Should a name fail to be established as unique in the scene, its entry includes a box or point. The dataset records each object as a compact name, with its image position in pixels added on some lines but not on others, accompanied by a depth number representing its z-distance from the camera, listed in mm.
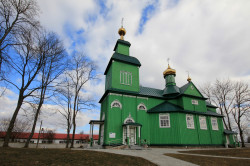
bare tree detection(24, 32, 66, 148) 13727
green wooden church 18188
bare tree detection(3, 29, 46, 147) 9333
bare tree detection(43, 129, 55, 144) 45500
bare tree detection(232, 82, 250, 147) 26203
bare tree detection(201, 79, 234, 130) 29141
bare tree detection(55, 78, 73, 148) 21438
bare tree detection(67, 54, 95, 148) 20644
